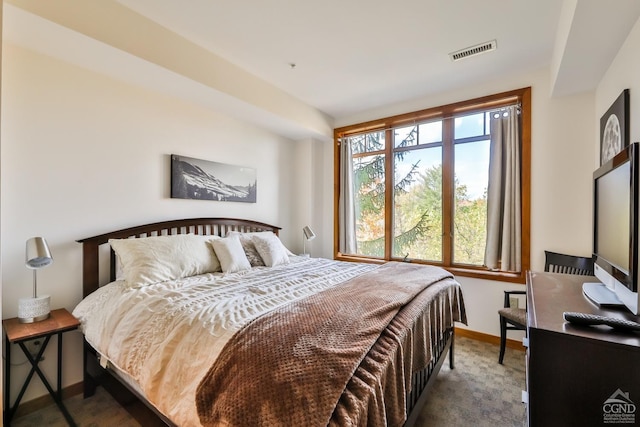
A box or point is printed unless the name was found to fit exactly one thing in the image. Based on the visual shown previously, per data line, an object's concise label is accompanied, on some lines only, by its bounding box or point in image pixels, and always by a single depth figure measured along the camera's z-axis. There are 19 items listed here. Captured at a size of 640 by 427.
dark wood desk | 0.87
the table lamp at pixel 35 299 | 1.74
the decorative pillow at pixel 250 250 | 2.88
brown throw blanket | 0.89
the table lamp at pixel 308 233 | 3.84
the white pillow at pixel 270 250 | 2.90
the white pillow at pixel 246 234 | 3.04
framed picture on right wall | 1.77
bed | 0.95
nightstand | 1.69
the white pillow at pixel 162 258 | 2.04
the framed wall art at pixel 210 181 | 2.82
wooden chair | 2.40
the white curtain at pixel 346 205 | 4.09
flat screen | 1.19
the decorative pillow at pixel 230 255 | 2.53
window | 2.95
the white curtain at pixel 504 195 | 2.91
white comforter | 1.20
